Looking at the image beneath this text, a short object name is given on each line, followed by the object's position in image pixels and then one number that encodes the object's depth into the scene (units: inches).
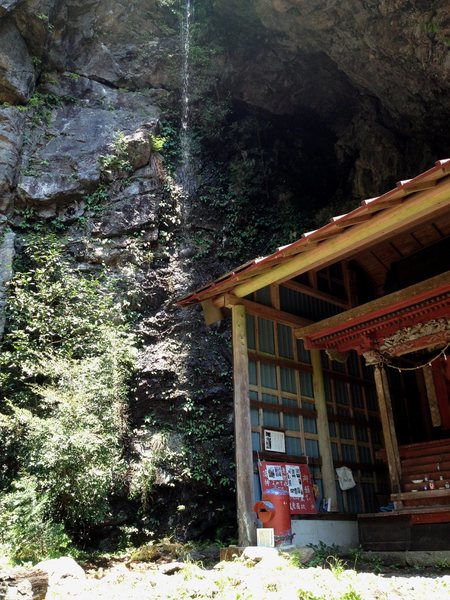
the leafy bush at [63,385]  314.8
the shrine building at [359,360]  279.7
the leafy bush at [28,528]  283.1
